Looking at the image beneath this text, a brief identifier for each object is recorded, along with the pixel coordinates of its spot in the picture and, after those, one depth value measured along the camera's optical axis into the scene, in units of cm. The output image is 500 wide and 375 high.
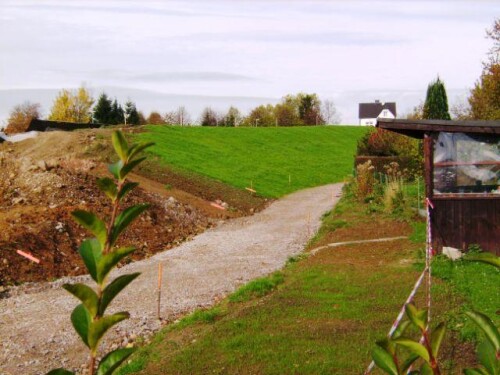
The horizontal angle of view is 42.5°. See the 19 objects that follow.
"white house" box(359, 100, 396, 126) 10688
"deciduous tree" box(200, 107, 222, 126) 6700
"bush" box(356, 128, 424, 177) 2891
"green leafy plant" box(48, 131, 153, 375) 165
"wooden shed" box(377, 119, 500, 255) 1330
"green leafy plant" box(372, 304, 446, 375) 156
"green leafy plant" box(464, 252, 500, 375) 170
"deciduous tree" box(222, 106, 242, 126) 6856
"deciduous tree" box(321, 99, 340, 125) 8729
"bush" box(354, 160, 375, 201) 2198
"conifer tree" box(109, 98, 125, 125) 5516
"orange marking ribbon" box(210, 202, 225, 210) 2527
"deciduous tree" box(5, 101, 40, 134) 4588
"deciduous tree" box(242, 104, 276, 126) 7031
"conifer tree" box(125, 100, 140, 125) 5628
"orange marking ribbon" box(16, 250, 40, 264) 1562
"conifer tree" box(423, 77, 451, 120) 3036
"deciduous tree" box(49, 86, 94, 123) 6062
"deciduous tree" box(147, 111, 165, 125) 6122
